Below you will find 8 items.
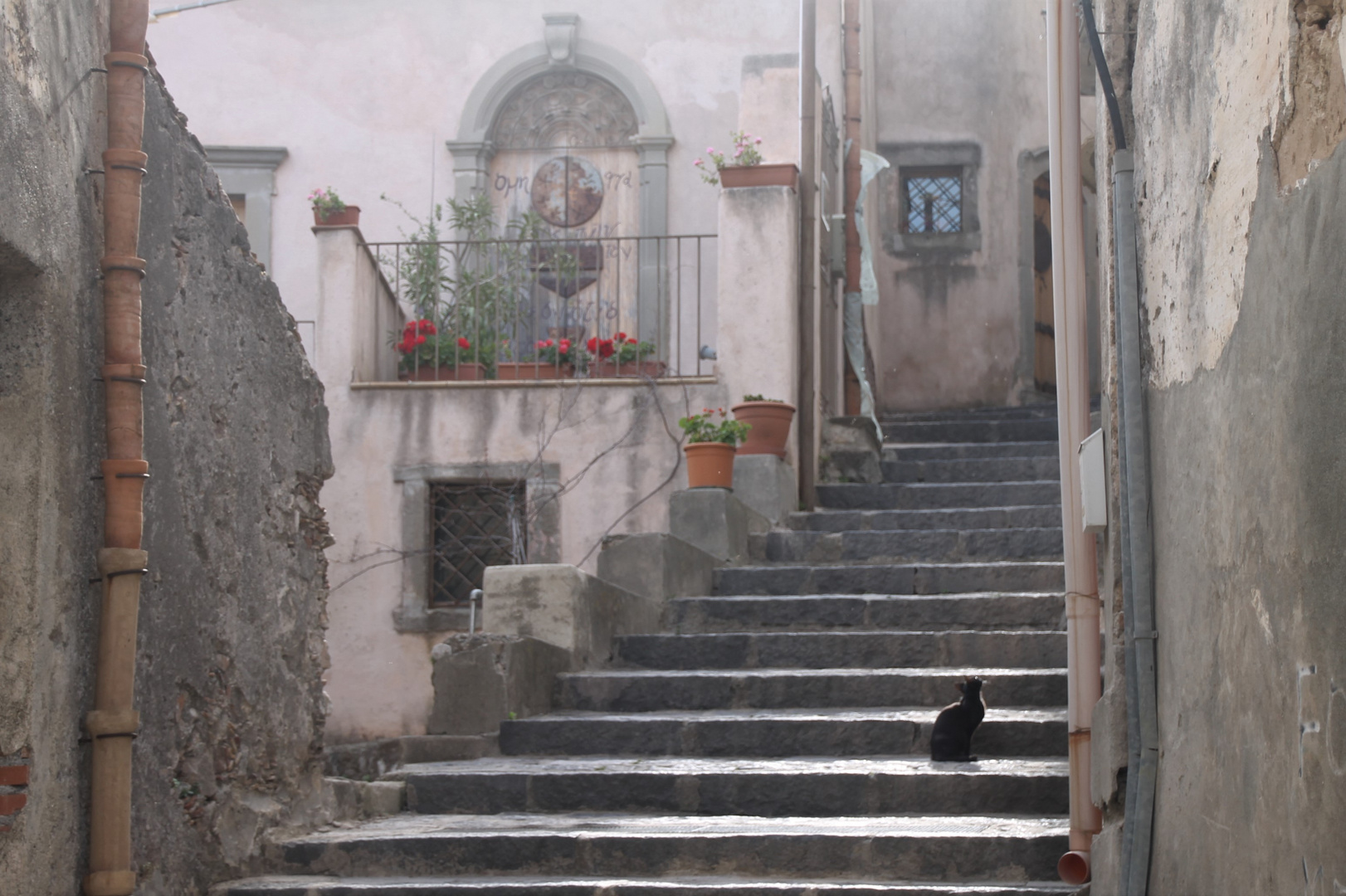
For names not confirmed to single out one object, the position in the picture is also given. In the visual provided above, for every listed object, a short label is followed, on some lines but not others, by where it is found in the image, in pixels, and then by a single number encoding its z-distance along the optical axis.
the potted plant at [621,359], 10.39
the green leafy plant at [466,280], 10.62
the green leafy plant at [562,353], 10.49
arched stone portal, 12.11
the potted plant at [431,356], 10.52
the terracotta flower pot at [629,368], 10.36
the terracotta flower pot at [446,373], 10.48
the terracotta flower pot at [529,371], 10.48
